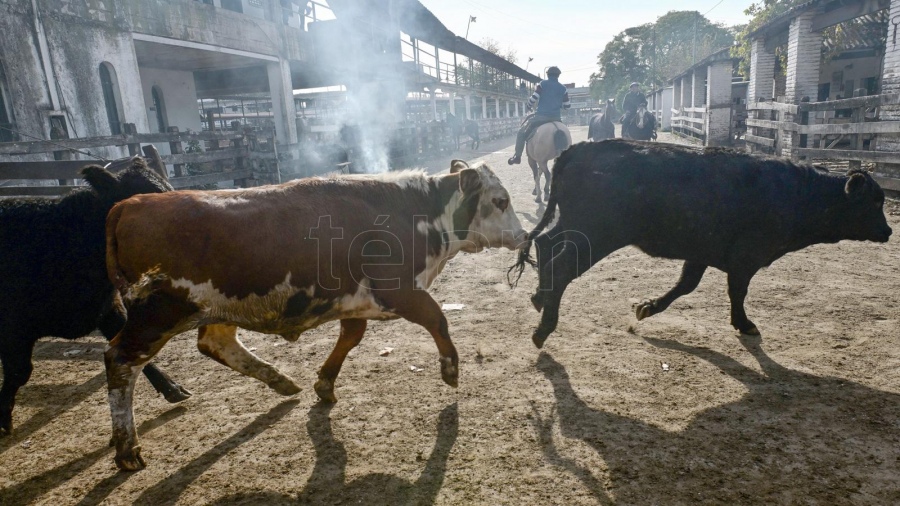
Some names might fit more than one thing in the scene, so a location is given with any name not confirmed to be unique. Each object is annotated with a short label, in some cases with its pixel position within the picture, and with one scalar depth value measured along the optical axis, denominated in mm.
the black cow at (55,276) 3277
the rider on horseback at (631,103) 14516
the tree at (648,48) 64694
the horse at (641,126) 14023
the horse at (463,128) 26312
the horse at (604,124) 14820
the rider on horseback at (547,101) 11984
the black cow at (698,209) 3996
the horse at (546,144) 11031
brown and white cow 2783
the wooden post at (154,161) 6684
